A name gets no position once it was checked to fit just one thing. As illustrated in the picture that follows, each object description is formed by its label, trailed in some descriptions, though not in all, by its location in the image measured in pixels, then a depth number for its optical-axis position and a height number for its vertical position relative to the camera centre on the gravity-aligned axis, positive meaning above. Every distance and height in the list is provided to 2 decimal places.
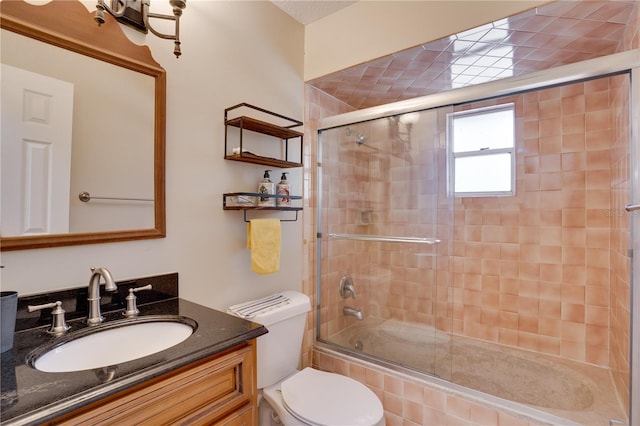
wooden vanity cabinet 0.72 -0.49
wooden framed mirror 1.03 +0.33
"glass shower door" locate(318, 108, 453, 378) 1.95 -0.16
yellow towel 1.58 -0.15
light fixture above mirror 1.17 +0.78
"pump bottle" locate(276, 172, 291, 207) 1.75 +0.13
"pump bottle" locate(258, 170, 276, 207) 1.65 +0.13
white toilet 1.34 -0.84
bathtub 1.59 -0.93
